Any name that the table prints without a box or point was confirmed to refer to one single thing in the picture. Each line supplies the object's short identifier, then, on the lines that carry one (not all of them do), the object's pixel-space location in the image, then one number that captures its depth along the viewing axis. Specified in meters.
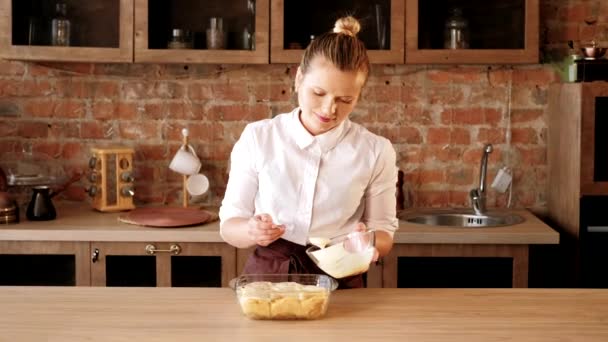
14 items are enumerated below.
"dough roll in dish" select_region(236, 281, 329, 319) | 1.75
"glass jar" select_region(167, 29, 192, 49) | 3.42
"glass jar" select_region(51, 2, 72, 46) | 3.43
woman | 2.22
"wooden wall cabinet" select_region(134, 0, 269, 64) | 3.36
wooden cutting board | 3.22
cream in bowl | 1.79
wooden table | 1.69
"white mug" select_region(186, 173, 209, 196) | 3.66
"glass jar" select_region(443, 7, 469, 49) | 3.42
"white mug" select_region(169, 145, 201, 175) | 3.60
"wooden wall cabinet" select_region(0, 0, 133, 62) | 3.36
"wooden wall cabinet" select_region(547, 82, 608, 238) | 3.19
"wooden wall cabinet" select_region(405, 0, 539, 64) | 3.35
